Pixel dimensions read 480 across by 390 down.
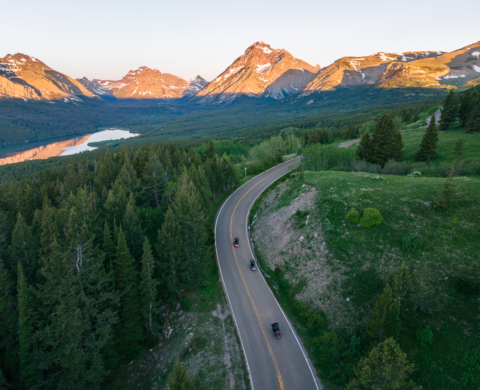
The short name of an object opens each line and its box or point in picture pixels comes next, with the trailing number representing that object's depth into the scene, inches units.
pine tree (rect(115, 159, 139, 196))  1908.2
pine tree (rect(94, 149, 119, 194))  2210.9
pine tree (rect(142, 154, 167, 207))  1990.7
